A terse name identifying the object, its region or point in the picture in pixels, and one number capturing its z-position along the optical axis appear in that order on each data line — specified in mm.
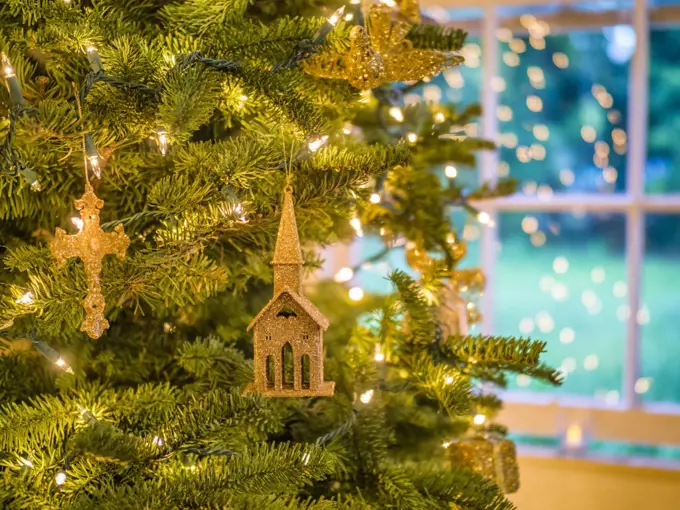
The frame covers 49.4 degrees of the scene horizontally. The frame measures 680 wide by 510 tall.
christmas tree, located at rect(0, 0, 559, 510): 742
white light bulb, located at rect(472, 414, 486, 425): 1060
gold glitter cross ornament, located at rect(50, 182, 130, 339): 738
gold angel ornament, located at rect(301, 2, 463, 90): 826
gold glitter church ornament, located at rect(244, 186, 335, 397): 781
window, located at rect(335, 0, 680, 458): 1638
